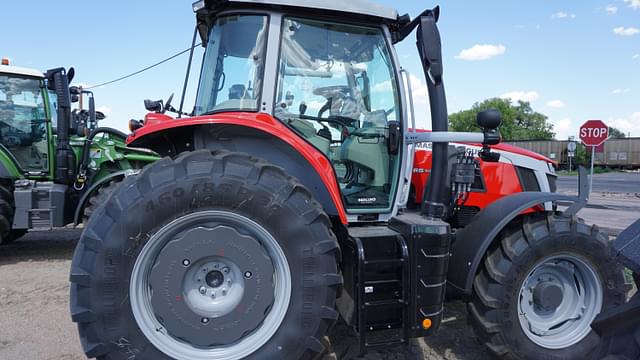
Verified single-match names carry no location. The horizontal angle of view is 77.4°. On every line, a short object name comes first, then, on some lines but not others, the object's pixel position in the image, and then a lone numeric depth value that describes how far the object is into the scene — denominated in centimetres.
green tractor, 615
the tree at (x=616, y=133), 8819
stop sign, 1227
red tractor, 218
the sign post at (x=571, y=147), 1972
